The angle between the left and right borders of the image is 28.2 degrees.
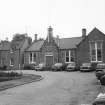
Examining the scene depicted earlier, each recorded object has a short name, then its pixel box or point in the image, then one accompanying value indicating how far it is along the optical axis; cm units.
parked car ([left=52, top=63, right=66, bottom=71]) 3850
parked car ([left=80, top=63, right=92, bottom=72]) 3433
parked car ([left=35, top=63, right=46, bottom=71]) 4078
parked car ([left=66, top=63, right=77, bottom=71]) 3646
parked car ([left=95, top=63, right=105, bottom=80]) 3091
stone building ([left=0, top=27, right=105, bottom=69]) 3894
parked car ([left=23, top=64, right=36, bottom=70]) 4653
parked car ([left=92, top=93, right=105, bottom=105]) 539
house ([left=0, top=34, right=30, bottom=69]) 5088
